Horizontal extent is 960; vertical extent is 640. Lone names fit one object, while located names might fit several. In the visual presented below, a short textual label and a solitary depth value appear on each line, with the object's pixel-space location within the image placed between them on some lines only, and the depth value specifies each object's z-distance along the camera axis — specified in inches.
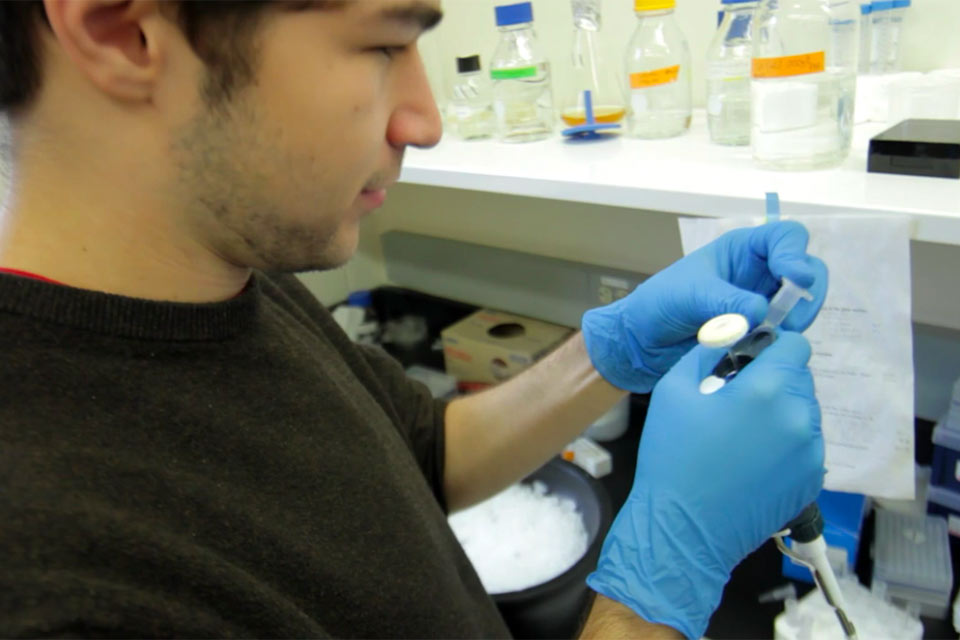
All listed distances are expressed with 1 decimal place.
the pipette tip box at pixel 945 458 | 34.9
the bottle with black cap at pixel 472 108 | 50.5
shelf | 27.0
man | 19.3
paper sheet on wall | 29.8
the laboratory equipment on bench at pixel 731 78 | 36.9
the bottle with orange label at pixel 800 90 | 30.2
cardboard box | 56.6
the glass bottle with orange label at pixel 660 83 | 40.7
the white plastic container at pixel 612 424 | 52.3
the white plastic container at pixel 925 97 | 32.1
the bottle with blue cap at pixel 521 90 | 46.6
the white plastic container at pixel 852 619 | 31.7
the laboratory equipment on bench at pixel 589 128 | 43.1
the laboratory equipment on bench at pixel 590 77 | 45.6
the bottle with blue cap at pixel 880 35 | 34.8
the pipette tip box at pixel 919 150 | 27.5
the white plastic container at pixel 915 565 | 33.4
